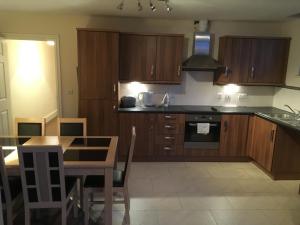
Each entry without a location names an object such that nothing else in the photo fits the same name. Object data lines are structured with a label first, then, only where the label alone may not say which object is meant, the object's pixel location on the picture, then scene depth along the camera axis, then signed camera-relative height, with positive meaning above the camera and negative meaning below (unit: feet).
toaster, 13.91 -1.34
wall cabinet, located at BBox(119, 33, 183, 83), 13.32 +1.14
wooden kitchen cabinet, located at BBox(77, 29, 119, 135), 12.46 -0.09
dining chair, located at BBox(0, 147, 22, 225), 6.64 -3.40
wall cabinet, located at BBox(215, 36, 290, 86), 13.70 +1.23
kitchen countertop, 13.25 -1.63
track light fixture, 9.84 +3.16
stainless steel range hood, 13.65 +1.53
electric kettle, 14.52 -1.14
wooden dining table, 6.91 -2.39
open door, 13.42 -1.29
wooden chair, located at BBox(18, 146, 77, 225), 6.30 -2.69
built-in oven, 13.43 -2.79
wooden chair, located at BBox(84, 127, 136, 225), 7.69 -3.36
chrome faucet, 12.83 -1.53
